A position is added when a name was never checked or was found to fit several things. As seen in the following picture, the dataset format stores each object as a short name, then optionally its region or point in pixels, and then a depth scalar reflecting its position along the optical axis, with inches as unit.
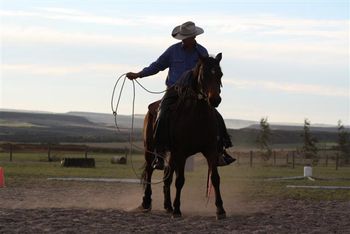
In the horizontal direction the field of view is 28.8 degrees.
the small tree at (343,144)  2497.5
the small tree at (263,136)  2573.8
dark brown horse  430.9
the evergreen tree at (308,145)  2443.4
